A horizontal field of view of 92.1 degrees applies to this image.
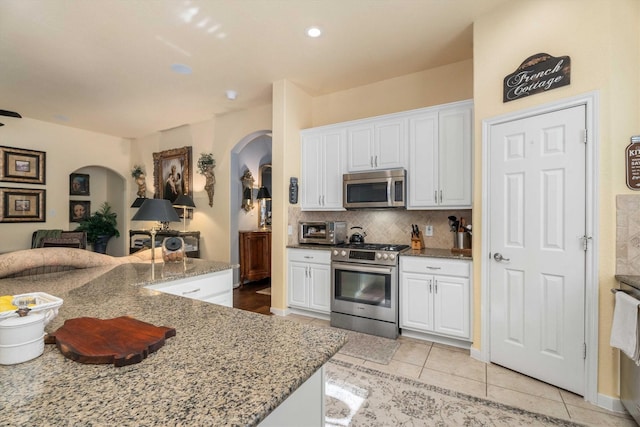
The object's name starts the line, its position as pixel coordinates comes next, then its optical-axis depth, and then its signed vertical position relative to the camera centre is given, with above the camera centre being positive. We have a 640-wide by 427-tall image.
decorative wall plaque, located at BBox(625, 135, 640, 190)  1.98 +0.32
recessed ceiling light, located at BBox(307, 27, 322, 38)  2.87 +1.70
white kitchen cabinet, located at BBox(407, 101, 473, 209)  3.08 +0.58
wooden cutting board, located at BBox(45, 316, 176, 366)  0.84 -0.39
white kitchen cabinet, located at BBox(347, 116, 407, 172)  3.46 +0.80
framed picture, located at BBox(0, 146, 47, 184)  5.22 +0.82
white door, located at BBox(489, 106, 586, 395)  2.17 -0.25
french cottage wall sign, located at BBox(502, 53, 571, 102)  2.25 +1.04
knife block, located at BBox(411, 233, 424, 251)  3.51 -0.35
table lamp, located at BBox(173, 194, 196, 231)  5.10 +0.17
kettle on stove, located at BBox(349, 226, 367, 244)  3.89 -0.33
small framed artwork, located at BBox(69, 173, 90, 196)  6.56 +0.61
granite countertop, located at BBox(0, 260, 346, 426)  0.63 -0.41
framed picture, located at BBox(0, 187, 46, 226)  5.26 +0.13
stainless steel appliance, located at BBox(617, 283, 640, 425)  1.77 -1.02
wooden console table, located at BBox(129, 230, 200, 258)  5.37 -0.49
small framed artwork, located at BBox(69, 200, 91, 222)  6.45 +0.05
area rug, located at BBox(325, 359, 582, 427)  1.91 -1.29
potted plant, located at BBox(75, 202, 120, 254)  6.27 -0.32
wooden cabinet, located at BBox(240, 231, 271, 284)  5.51 -0.80
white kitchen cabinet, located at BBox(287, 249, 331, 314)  3.68 -0.83
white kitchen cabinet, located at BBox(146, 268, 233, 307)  1.95 -0.51
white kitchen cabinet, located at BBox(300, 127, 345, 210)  3.87 +0.57
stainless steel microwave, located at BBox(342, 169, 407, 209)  3.37 +0.27
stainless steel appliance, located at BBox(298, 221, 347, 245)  3.86 -0.25
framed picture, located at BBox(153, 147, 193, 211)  5.74 +0.75
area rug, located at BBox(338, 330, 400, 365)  2.76 -1.29
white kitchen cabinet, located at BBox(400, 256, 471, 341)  2.87 -0.81
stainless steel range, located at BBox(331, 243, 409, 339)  3.16 -0.82
